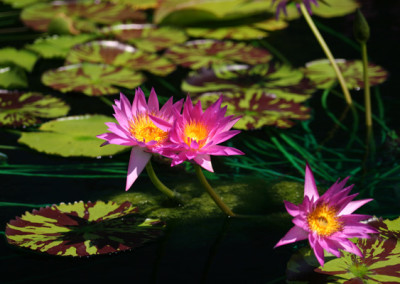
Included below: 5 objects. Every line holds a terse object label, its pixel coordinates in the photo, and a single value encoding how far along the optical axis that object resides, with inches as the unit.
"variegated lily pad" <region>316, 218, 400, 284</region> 92.1
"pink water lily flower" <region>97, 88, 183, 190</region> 96.3
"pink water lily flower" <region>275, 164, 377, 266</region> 87.9
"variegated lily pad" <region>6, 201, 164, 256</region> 103.4
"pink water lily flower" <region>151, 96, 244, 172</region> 95.5
